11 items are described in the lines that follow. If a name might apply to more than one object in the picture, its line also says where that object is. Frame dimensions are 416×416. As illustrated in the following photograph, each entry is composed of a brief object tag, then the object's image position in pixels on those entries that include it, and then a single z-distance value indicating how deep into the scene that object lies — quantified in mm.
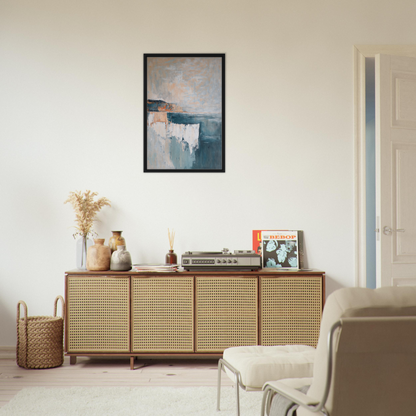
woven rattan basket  3275
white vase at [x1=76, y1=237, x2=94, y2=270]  3547
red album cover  3678
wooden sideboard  3271
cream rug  2455
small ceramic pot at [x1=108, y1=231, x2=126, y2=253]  3494
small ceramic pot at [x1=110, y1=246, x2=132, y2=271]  3361
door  3518
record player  3312
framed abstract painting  3752
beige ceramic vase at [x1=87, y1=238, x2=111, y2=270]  3344
